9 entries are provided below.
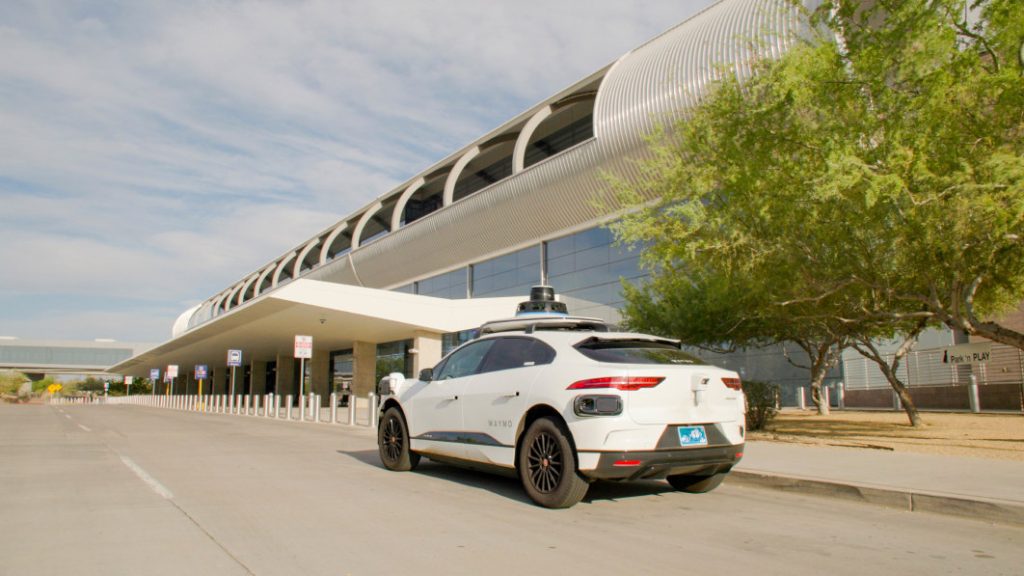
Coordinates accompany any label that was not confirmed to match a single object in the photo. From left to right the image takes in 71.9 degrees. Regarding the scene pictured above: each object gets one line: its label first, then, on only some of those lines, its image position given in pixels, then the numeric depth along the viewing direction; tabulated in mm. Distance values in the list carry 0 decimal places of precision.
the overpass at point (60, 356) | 105500
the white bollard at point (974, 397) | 24141
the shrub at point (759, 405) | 15242
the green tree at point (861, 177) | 9852
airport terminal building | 26797
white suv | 6066
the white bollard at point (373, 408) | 18839
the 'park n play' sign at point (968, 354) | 18609
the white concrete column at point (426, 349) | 29484
